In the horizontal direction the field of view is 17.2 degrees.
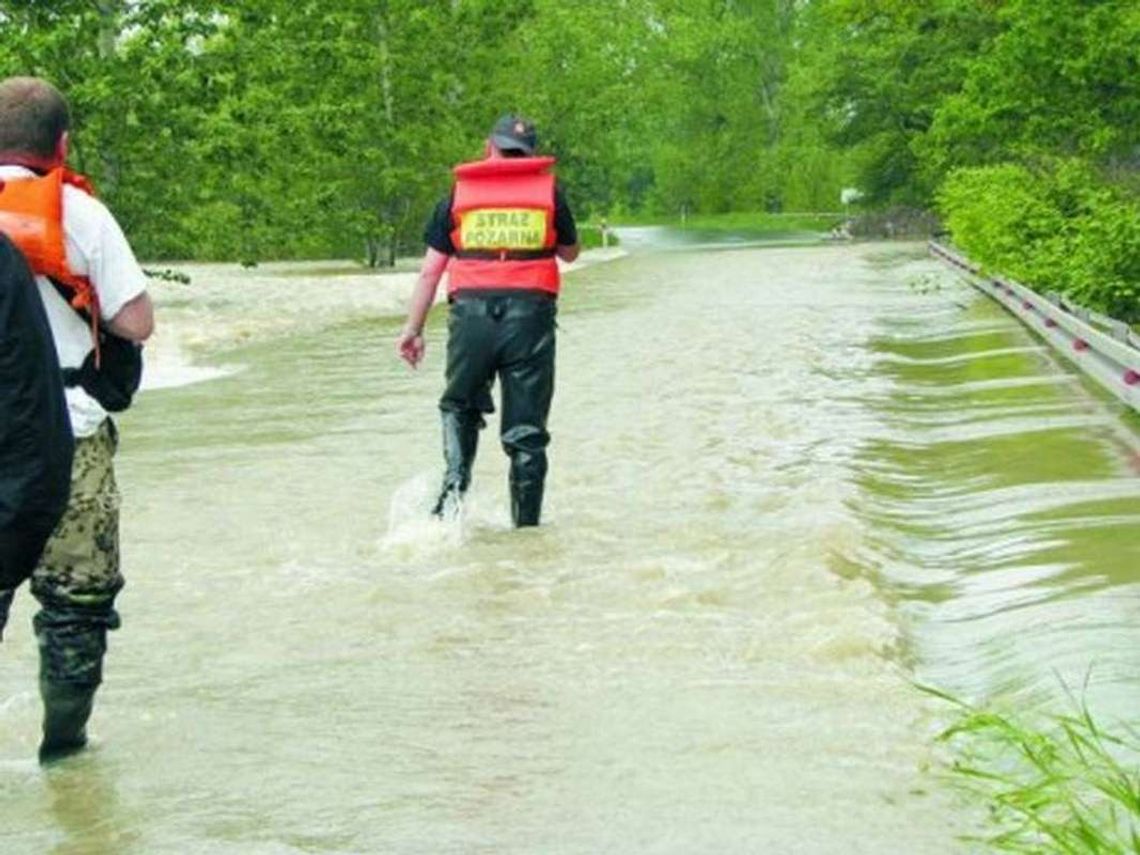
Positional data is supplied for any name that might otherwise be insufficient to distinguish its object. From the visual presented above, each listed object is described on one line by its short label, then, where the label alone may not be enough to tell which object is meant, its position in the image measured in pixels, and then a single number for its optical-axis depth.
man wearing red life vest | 18.71
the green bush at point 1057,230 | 35.90
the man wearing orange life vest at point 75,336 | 10.81
